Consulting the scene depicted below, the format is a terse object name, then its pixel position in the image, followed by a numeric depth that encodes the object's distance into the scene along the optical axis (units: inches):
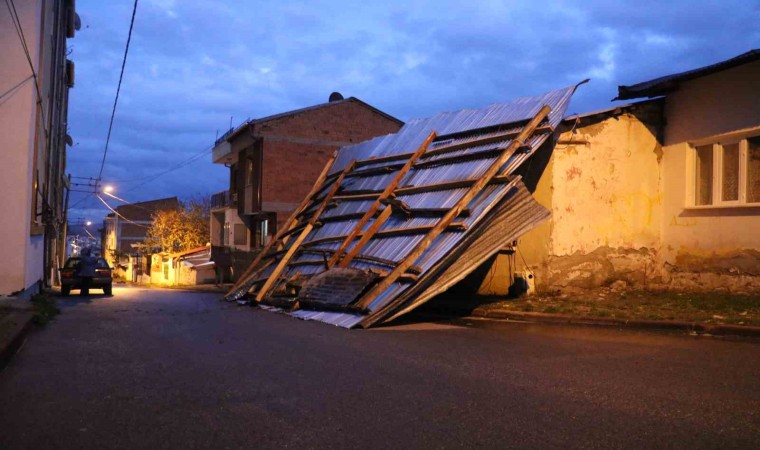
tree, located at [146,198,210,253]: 2021.4
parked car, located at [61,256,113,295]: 960.9
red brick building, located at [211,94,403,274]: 1256.2
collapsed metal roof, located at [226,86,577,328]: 451.5
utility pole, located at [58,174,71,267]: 1665.7
